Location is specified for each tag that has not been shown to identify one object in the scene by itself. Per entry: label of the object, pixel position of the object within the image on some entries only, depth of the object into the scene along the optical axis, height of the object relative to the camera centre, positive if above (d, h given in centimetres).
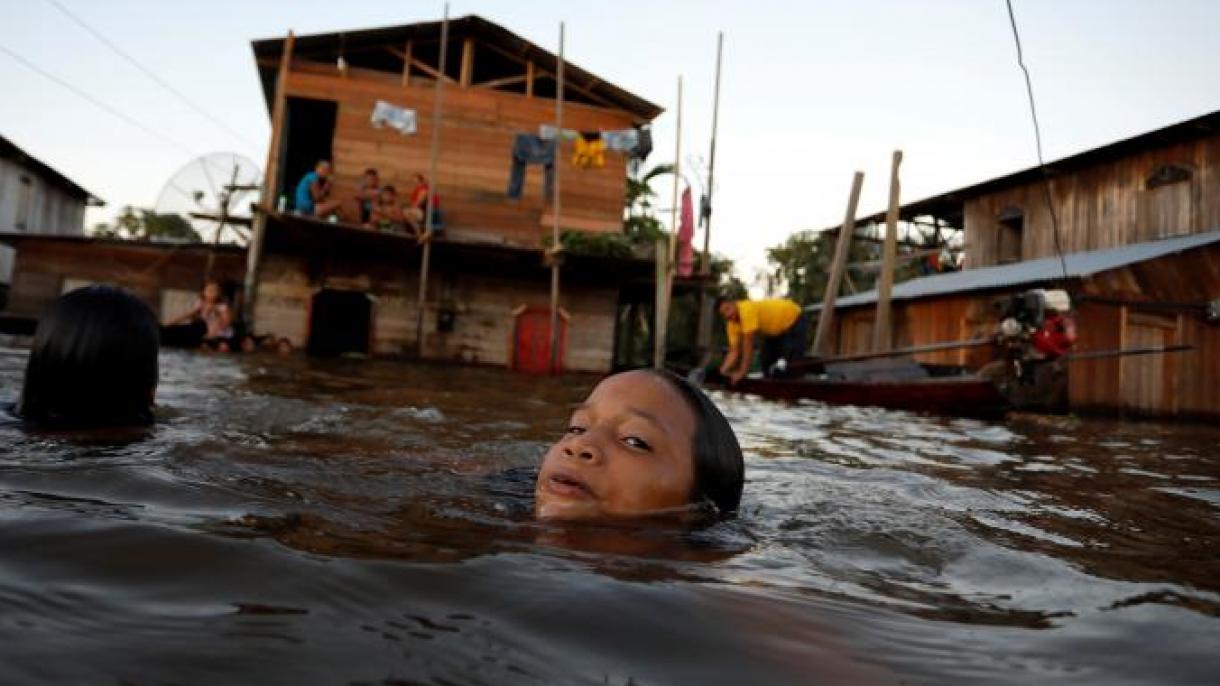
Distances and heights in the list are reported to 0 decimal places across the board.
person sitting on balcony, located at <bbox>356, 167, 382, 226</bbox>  1483 +288
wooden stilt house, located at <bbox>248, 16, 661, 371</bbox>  1527 +322
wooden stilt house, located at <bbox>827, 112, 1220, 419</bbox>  1376 +235
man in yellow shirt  1135 +67
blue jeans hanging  1562 +400
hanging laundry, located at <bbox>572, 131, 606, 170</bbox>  1587 +423
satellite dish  1948 +380
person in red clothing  1455 +283
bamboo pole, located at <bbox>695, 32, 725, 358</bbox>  1608 +211
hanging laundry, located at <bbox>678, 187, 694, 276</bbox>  1671 +288
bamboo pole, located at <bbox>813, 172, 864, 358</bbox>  1348 +189
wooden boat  838 -12
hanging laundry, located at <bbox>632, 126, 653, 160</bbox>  1616 +449
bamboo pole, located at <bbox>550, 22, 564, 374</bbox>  1380 +211
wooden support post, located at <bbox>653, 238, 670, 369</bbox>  1352 +105
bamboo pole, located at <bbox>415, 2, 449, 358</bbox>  1366 +234
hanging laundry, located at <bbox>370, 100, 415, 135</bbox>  1512 +443
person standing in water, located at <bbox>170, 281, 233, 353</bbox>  1205 +36
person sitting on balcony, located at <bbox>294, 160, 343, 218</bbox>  1460 +283
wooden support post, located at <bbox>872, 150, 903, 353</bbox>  1259 +176
